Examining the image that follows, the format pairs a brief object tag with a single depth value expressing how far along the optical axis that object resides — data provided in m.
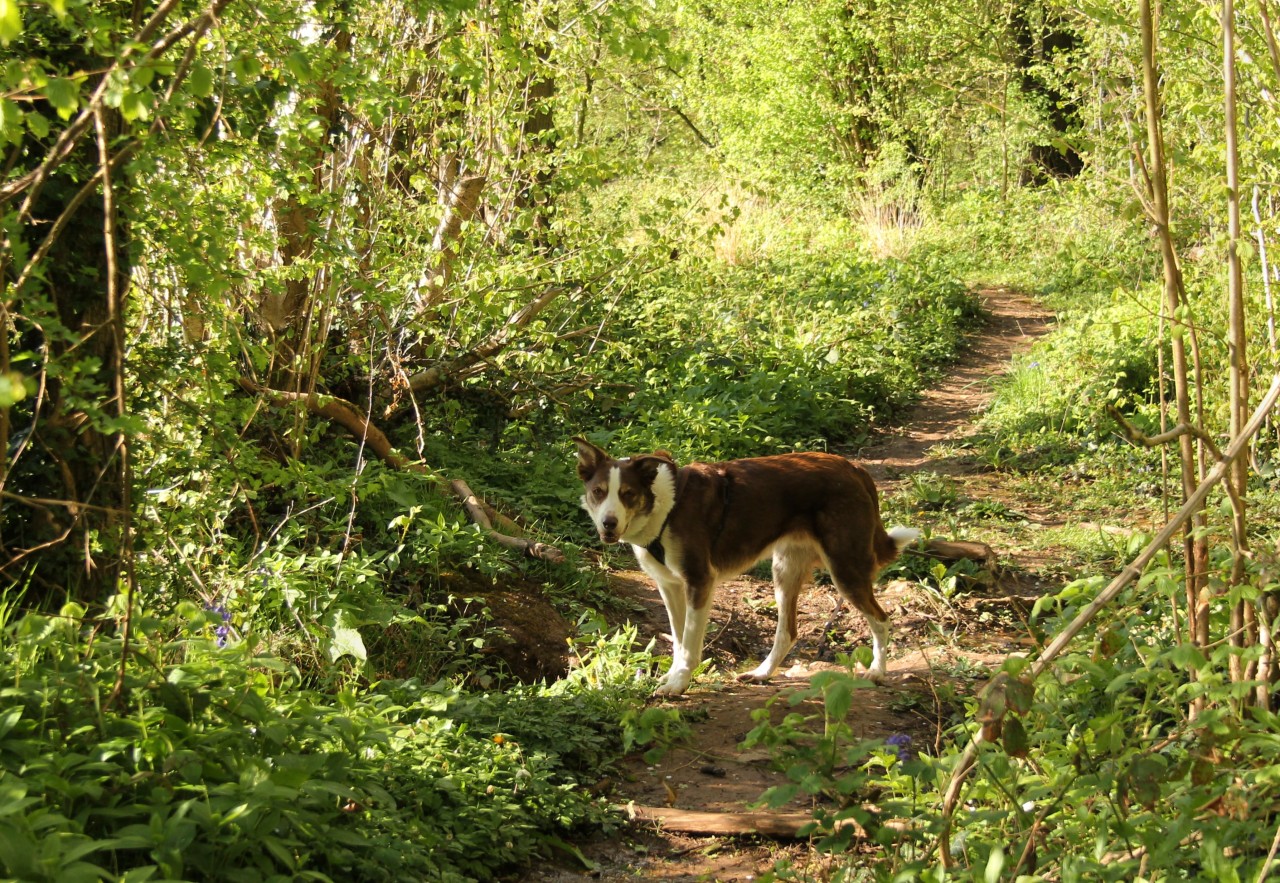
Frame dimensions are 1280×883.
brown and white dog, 6.35
